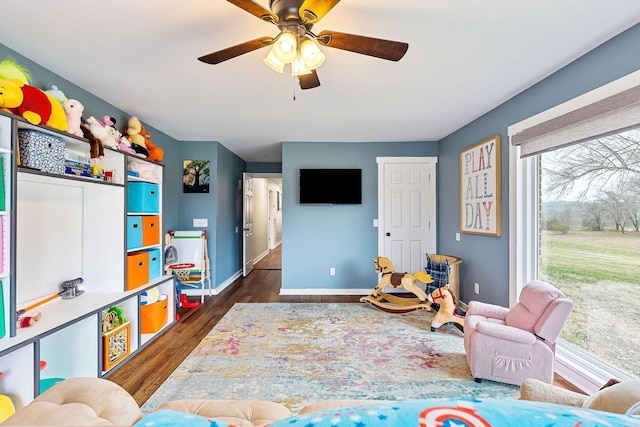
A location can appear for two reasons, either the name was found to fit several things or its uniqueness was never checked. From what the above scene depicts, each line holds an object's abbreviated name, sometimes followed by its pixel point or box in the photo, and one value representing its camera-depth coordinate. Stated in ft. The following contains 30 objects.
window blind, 5.39
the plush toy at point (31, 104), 5.16
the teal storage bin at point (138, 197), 8.94
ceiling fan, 4.05
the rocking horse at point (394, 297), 11.01
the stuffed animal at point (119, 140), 8.29
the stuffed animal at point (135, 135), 9.61
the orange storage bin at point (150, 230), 9.14
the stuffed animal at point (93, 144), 7.18
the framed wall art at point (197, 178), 14.07
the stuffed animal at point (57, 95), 6.56
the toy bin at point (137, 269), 8.36
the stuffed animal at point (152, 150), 10.21
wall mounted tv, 13.84
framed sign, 9.65
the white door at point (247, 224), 18.03
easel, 12.94
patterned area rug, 6.34
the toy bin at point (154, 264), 9.39
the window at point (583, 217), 6.02
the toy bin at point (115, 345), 7.09
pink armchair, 6.23
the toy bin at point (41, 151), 5.61
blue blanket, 1.60
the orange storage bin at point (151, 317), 9.01
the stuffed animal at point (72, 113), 6.68
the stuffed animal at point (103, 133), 7.50
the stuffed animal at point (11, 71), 5.45
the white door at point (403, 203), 14.03
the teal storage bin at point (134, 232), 8.48
